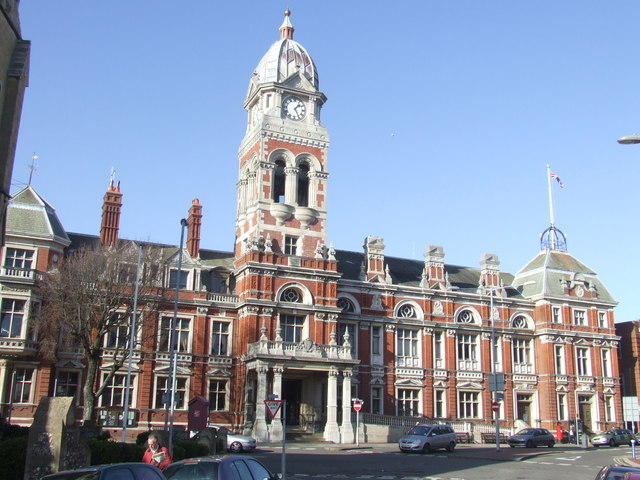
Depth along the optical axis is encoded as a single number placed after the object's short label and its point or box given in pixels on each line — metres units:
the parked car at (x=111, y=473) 12.52
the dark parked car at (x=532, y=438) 47.88
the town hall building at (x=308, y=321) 46.91
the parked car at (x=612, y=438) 51.25
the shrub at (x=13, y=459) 17.92
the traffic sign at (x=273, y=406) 21.28
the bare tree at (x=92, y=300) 39.97
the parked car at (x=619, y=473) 14.38
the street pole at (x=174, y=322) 35.56
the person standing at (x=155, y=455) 16.17
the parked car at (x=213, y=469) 14.34
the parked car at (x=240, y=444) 37.28
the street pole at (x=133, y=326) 38.25
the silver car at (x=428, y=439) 40.50
